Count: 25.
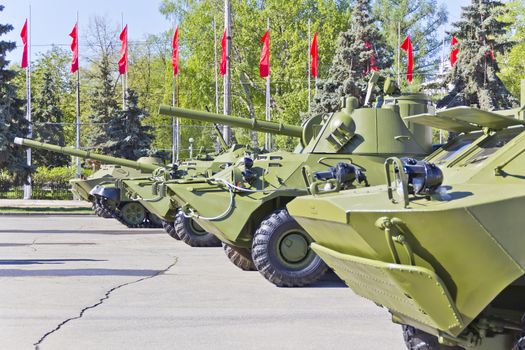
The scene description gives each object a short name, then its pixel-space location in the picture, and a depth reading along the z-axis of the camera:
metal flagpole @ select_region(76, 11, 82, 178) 37.41
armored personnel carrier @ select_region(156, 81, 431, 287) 10.25
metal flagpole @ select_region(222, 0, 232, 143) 23.37
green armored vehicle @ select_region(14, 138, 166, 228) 22.72
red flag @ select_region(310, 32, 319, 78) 37.61
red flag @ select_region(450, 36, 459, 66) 33.53
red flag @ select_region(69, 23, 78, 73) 36.31
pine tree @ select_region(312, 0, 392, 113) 33.00
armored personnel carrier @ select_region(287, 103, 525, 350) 4.17
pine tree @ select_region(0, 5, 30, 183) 30.16
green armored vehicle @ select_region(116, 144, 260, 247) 16.02
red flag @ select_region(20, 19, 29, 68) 36.09
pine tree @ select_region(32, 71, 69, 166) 47.03
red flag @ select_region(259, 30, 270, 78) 34.78
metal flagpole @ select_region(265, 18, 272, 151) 36.22
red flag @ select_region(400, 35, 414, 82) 38.75
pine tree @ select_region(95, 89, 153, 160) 36.56
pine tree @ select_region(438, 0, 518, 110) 30.39
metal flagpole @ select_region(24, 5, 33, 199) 36.41
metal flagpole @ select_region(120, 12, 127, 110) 38.66
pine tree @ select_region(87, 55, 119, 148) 46.84
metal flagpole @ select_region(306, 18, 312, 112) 41.45
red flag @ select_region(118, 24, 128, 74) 37.19
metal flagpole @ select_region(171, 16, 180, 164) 39.69
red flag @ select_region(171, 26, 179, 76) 37.99
